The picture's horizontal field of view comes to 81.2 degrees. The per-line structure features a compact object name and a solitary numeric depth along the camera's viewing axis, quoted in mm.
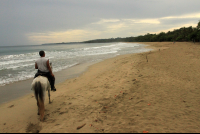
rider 4411
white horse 3842
